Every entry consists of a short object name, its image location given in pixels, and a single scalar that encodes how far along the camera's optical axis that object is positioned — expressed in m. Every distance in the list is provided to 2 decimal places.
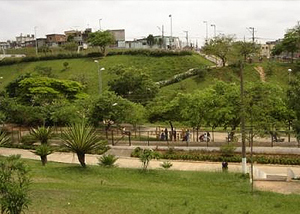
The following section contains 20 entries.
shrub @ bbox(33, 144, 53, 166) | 20.45
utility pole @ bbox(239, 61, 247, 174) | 17.80
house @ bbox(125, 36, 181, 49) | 91.04
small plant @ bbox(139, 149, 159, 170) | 19.03
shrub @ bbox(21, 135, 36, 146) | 33.17
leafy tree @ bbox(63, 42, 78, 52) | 81.41
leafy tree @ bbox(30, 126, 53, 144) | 23.92
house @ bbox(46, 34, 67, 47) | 107.00
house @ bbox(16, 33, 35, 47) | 137.50
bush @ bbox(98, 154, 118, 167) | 20.41
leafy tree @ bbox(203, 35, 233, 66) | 55.62
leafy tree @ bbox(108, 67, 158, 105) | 46.12
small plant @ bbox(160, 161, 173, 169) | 21.25
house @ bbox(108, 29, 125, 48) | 98.47
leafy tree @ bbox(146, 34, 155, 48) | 89.62
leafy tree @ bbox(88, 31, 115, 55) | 66.69
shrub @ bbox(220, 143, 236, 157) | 26.94
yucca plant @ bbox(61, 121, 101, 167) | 17.62
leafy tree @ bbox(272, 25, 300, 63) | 57.34
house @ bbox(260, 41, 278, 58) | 102.41
